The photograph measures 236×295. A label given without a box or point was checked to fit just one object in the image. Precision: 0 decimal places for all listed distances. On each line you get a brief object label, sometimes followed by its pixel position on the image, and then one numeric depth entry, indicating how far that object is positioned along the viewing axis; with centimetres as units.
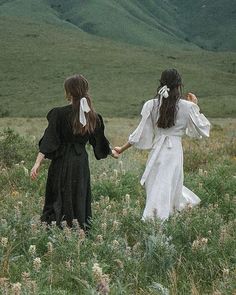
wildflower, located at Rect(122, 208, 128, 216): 670
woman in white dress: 733
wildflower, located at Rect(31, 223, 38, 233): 599
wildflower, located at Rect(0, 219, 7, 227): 591
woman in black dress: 698
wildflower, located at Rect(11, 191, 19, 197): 893
